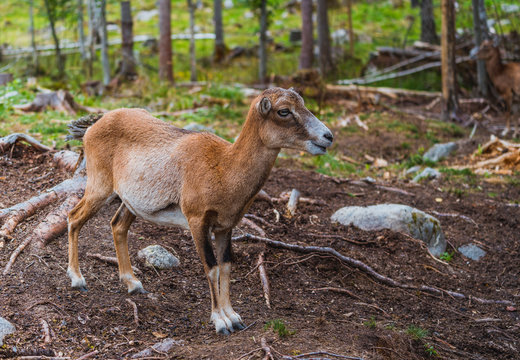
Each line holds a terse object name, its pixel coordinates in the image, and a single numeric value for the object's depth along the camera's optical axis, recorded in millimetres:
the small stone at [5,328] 4877
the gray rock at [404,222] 8531
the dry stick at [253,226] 7826
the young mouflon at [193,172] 5055
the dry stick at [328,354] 4742
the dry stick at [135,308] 5441
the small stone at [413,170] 12564
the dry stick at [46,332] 4906
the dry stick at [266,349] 4656
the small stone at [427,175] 11836
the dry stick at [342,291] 6797
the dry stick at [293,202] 8734
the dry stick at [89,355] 4725
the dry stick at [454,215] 9625
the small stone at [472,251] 8633
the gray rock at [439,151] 13539
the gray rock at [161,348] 4871
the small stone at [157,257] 6699
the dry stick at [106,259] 6586
